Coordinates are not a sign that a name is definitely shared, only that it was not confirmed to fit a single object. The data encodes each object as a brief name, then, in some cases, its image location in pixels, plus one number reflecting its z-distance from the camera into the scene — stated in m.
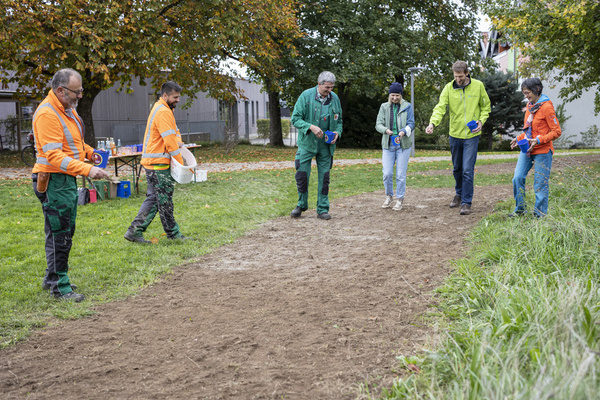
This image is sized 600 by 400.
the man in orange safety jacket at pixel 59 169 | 4.67
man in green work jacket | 8.23
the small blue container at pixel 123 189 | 10.88
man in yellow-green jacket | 8.35
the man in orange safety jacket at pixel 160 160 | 6.64
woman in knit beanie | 8.94
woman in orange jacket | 6.82
